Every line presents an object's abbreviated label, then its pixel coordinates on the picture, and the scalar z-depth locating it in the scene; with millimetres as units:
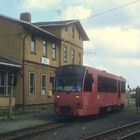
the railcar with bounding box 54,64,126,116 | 15377
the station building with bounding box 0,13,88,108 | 20986
